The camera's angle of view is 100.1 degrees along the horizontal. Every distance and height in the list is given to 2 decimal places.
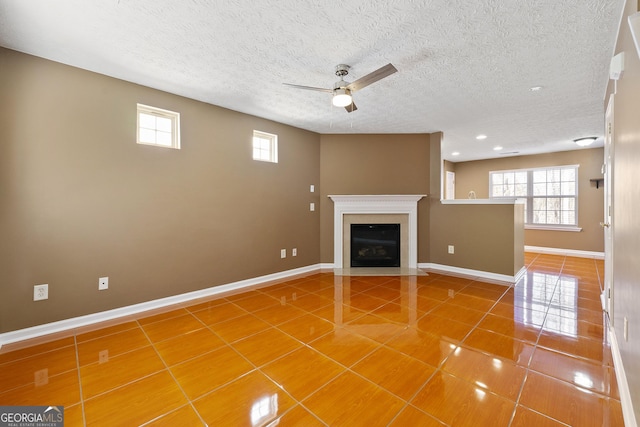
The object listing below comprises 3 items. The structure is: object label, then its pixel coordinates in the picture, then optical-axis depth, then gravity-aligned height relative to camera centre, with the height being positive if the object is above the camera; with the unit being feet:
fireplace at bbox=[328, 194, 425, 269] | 15.64 -0.39
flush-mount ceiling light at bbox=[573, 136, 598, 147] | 16.37 +4.45
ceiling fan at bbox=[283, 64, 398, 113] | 7.57 +3.72
